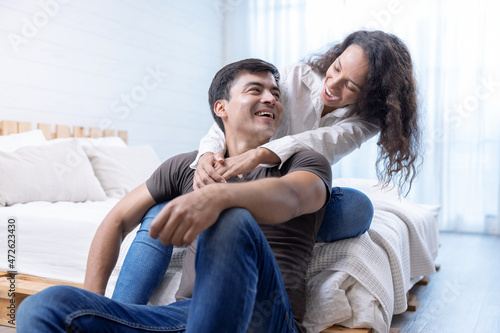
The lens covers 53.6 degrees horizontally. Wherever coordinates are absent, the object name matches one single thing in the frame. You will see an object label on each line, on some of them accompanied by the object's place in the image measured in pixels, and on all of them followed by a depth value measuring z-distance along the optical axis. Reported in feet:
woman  4.85
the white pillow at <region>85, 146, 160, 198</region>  9.62
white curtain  14.46
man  2.90
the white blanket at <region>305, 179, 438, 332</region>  4.58
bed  4.70
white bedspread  6.40
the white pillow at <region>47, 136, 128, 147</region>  9.57
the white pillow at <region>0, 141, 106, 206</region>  7.75
